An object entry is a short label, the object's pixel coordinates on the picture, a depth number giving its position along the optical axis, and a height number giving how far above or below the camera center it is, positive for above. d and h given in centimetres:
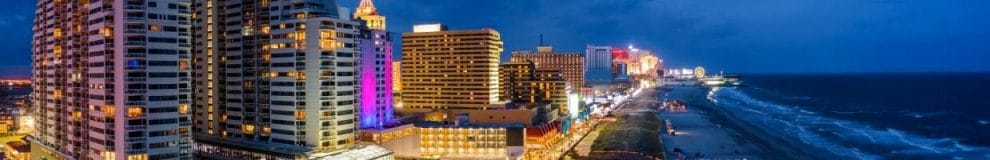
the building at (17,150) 10456 -1019
